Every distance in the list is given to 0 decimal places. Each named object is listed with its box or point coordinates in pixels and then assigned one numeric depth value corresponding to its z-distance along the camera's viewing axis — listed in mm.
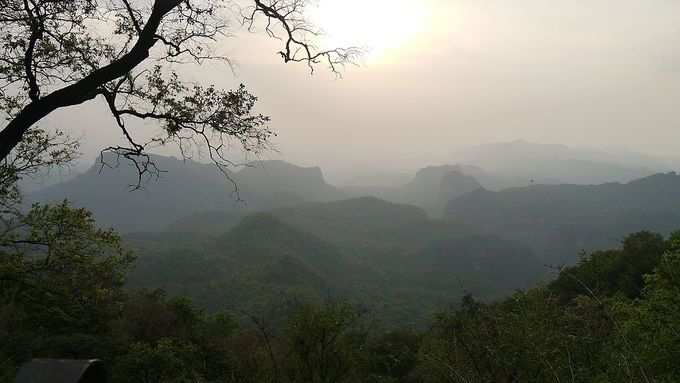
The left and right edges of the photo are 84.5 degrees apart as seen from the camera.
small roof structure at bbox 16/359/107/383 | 3621
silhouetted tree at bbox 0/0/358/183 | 5672
